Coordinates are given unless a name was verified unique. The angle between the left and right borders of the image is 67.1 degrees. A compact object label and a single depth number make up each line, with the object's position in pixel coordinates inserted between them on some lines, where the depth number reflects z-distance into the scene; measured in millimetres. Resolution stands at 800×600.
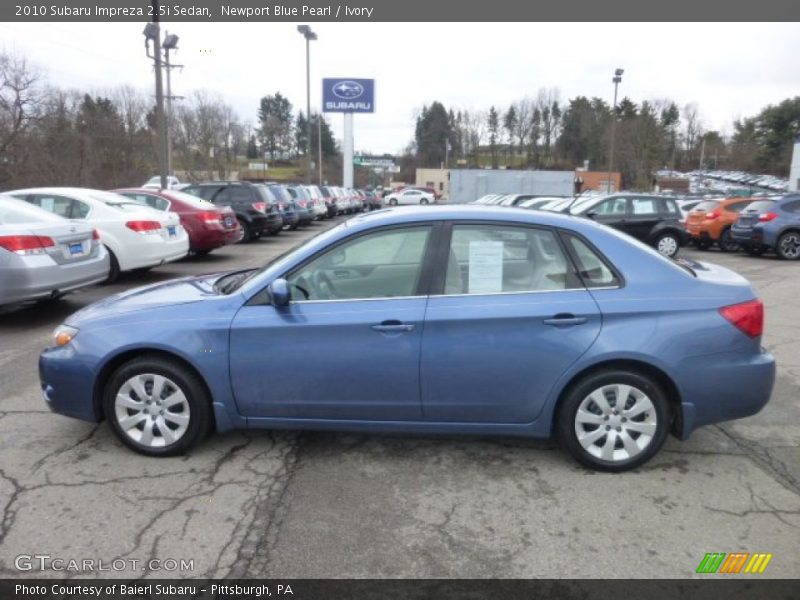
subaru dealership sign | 43156
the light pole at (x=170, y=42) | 22005
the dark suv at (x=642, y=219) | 14789
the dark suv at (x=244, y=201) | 16469
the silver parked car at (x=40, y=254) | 6457
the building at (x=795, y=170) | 50375
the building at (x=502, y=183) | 48250
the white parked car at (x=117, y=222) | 9359
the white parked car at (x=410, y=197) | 51531
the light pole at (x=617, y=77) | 38562
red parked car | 12352
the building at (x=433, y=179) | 83812
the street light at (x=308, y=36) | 37812
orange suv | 16234
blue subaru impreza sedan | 3477
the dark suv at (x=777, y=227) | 14359
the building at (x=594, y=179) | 71988
